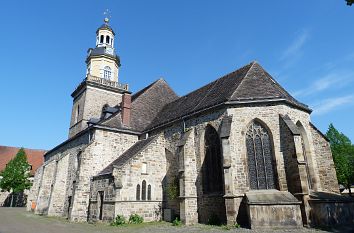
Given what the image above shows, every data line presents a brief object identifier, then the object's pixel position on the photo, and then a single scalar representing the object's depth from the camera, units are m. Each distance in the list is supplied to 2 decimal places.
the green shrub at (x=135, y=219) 14.83
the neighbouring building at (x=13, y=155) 37.81
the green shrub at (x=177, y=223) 14.03
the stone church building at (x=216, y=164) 12.60
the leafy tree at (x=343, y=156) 33.78
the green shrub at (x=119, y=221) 14.28
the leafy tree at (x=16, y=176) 34.88
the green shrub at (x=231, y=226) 12.11
